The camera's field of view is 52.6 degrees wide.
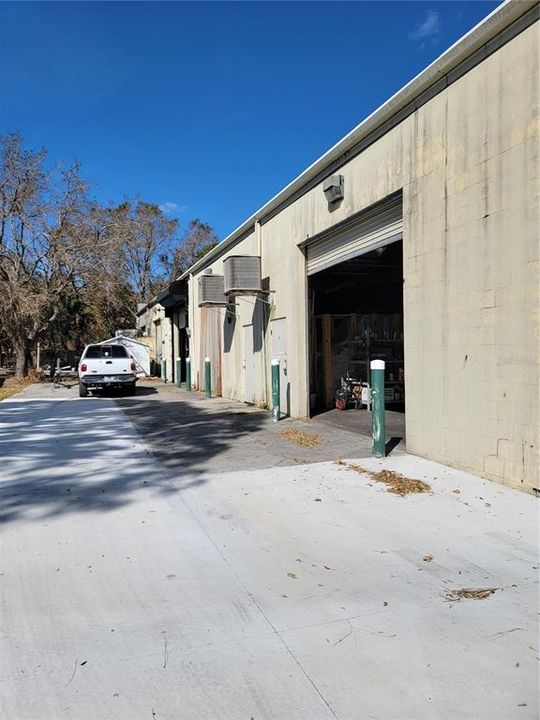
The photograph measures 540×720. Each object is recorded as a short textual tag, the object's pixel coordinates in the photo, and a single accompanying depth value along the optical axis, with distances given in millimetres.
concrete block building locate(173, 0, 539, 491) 5520
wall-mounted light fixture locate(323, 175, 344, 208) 9344
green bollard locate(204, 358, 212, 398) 17781
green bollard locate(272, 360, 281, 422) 11398
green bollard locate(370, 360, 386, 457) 7363
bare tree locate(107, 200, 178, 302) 51219
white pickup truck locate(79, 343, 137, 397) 17625
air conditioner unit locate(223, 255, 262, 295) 13062
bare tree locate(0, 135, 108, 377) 24125
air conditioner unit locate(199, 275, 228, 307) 15602
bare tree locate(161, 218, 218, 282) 53031
